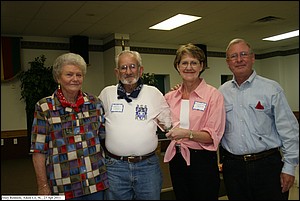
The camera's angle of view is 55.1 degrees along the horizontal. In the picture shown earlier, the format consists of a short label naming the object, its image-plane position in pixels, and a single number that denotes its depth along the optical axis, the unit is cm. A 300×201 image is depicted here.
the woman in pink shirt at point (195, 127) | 156
